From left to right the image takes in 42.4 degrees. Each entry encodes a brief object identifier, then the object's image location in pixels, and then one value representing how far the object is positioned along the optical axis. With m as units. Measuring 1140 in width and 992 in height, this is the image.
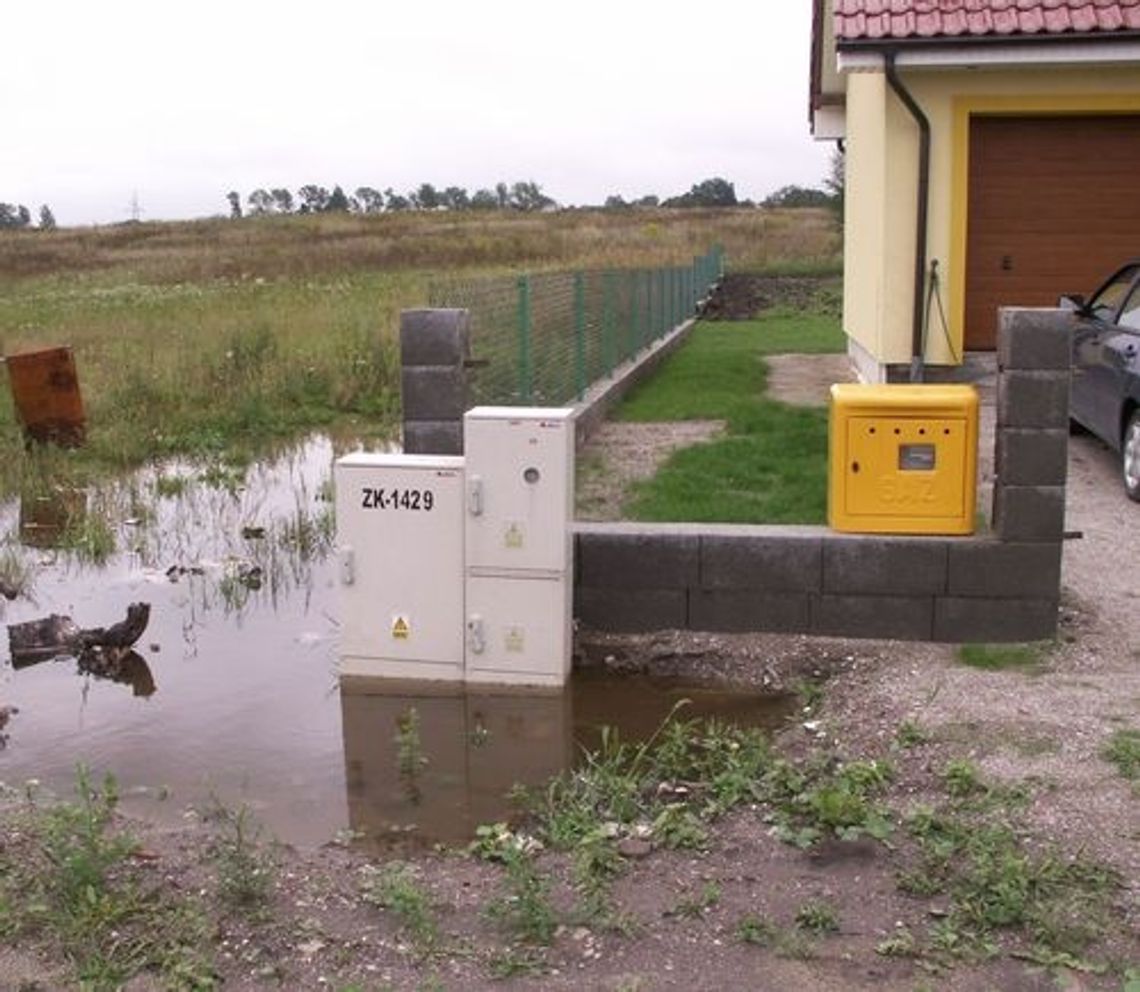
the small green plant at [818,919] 4.14
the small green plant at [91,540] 9.35
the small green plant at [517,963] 3.93
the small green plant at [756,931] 4.07
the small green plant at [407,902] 4.12
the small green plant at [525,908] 4.13
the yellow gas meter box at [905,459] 6.76
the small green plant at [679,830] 4.75
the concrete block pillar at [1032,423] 6.57
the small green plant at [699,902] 4.26
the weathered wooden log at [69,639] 7.27
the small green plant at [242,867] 4.35
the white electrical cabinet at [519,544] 6.43
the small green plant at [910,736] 5.56
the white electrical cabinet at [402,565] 6.59
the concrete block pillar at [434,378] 7.06
